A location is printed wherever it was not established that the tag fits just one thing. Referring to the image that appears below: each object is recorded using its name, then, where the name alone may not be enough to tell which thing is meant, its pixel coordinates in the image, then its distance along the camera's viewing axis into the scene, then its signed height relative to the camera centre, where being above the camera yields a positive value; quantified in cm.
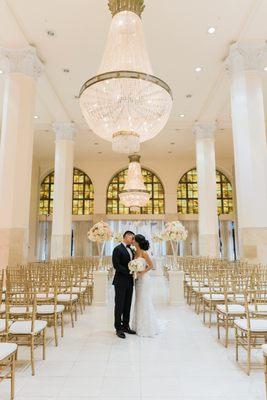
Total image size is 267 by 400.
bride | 527 -89
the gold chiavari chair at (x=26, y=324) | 372 -94
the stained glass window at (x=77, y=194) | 2300 +412
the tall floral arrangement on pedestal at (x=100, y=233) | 830 +44
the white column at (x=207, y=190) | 1462 +286
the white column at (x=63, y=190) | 1447 +284
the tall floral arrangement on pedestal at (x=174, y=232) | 812 +46
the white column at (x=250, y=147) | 847 +287
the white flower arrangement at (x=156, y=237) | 1212 +48
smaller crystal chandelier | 1427 +276
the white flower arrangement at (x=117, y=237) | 961 +40
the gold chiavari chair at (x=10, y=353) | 294 -98
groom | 530 -59
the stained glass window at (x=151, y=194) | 2277 +408
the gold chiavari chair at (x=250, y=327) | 369 -94
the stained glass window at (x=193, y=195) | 2289 +401
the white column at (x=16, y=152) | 841 +278
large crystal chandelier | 491 +259
